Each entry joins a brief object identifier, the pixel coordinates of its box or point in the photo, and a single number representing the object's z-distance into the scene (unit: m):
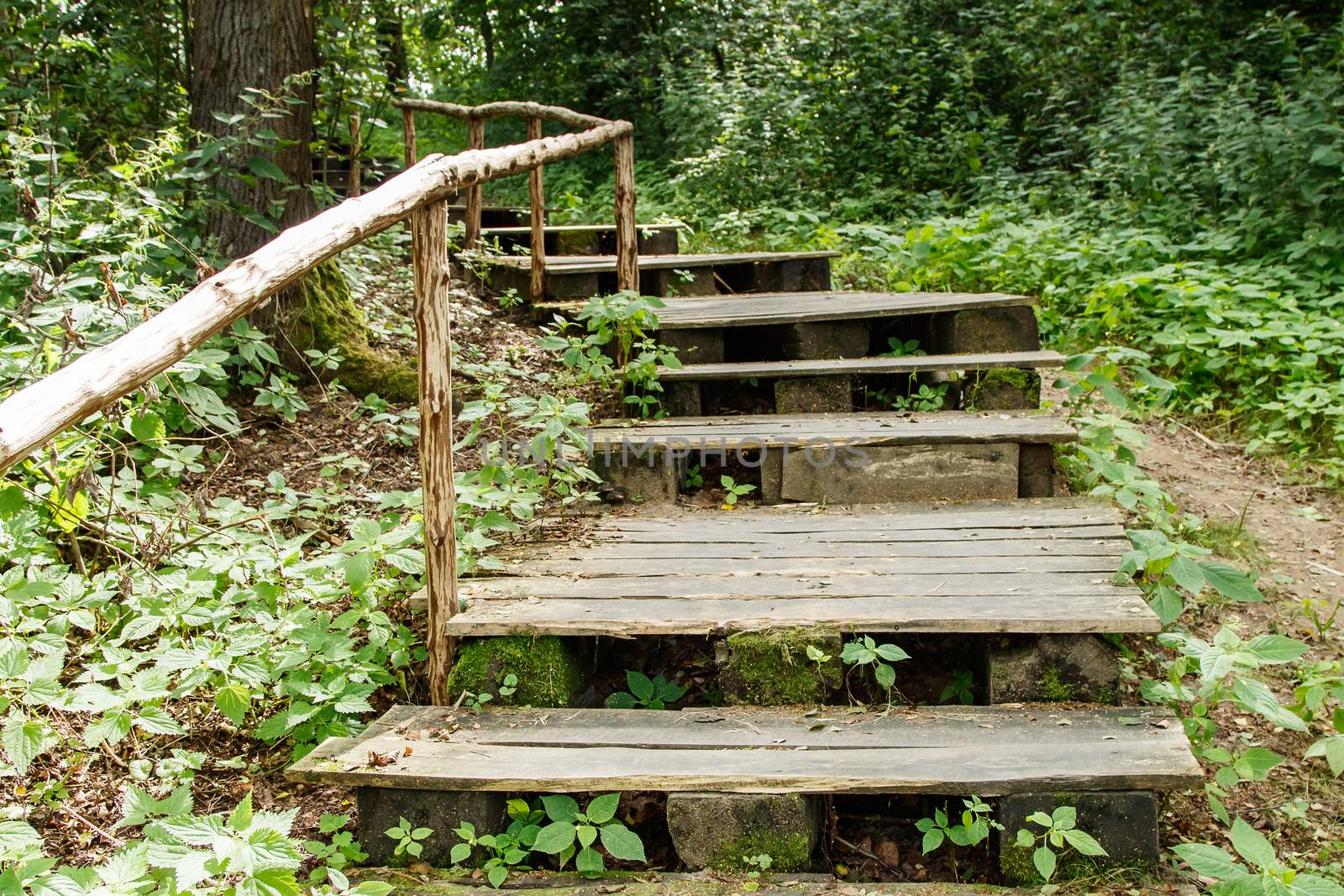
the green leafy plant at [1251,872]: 1.89
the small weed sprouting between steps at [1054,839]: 1.99
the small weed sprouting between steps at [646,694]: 2.67
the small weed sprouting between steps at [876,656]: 2.37
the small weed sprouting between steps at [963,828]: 2.06
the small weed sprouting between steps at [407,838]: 2.15
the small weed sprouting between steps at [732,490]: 3.52
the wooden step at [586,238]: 6.77
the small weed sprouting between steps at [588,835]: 2.08
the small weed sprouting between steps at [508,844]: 2.11
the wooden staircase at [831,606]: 2.12
